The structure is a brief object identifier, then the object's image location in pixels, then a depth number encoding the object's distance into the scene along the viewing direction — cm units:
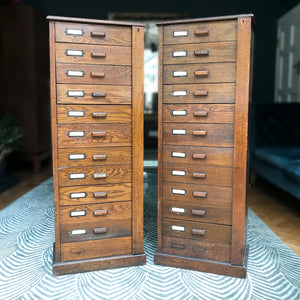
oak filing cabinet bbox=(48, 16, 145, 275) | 178
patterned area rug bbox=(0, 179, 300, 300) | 165
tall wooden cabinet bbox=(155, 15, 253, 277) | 177
